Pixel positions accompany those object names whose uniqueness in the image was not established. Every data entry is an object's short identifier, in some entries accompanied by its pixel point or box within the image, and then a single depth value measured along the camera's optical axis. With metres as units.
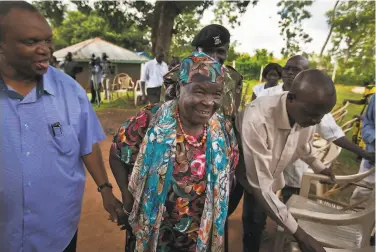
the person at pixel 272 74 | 4.41
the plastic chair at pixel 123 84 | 11.90
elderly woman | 1.35
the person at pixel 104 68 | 13.11
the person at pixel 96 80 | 11.16
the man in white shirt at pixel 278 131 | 1.59
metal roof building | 15.34
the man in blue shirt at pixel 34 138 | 1.26
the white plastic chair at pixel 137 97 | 10.90
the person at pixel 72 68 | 9.62
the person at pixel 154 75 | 7.93
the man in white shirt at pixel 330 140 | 2.54
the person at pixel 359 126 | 5.41
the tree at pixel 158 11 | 9.71
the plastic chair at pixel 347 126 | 3.63
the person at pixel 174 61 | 5.11
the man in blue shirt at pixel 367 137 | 2.96
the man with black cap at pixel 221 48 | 2.14
